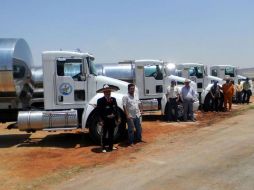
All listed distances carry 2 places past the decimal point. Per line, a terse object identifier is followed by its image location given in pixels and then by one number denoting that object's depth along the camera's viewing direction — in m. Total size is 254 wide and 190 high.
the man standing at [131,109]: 12.98
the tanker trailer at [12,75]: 13.55
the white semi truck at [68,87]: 13.64
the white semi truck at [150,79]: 20.67
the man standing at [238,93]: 31.33
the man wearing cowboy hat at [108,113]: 12.29
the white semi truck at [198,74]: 25.58
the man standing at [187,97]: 18.52
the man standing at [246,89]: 31.17
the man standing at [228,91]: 24.34
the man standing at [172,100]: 18.89
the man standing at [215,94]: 24.03
